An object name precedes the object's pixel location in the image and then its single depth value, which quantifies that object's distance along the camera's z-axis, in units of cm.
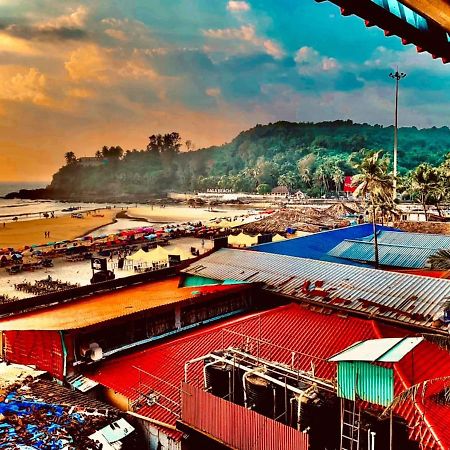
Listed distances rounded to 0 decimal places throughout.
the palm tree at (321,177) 14912
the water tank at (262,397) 959
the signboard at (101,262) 3266
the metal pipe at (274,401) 942
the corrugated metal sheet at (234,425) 822
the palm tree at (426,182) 5753
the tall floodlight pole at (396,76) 6440
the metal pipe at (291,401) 901
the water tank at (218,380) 1059
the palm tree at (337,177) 14388
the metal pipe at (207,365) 1062
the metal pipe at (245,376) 973
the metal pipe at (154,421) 1046
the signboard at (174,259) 3691
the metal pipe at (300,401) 871
